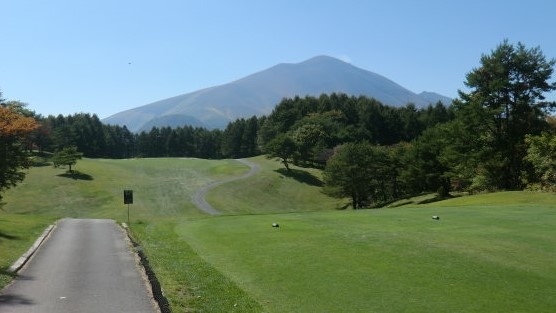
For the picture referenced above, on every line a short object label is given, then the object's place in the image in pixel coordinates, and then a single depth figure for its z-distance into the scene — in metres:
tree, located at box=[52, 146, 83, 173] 92.50
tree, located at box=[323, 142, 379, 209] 76.75
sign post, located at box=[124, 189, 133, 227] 37.60
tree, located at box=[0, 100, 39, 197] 34.62
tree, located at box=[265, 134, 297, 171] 105.50
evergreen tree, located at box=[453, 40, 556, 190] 61.09
